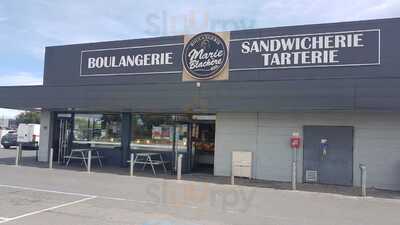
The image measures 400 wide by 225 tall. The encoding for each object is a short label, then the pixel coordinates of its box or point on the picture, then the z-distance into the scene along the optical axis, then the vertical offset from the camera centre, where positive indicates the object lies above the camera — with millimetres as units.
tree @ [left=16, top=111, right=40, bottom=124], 90250 +3009
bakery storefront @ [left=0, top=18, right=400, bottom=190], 14695 +1408
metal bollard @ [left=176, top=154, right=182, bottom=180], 15344 -1133
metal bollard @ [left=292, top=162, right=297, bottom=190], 13933 -1213
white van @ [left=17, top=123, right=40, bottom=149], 32719 -264
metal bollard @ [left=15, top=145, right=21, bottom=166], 19206 -1106
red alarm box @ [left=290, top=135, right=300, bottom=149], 15656 -68
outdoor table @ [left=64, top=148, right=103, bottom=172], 19447 -1014
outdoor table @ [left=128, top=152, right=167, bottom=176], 17802 -1018
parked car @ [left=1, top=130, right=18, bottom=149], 35344 -813
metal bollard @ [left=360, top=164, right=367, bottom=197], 12883 -1178
